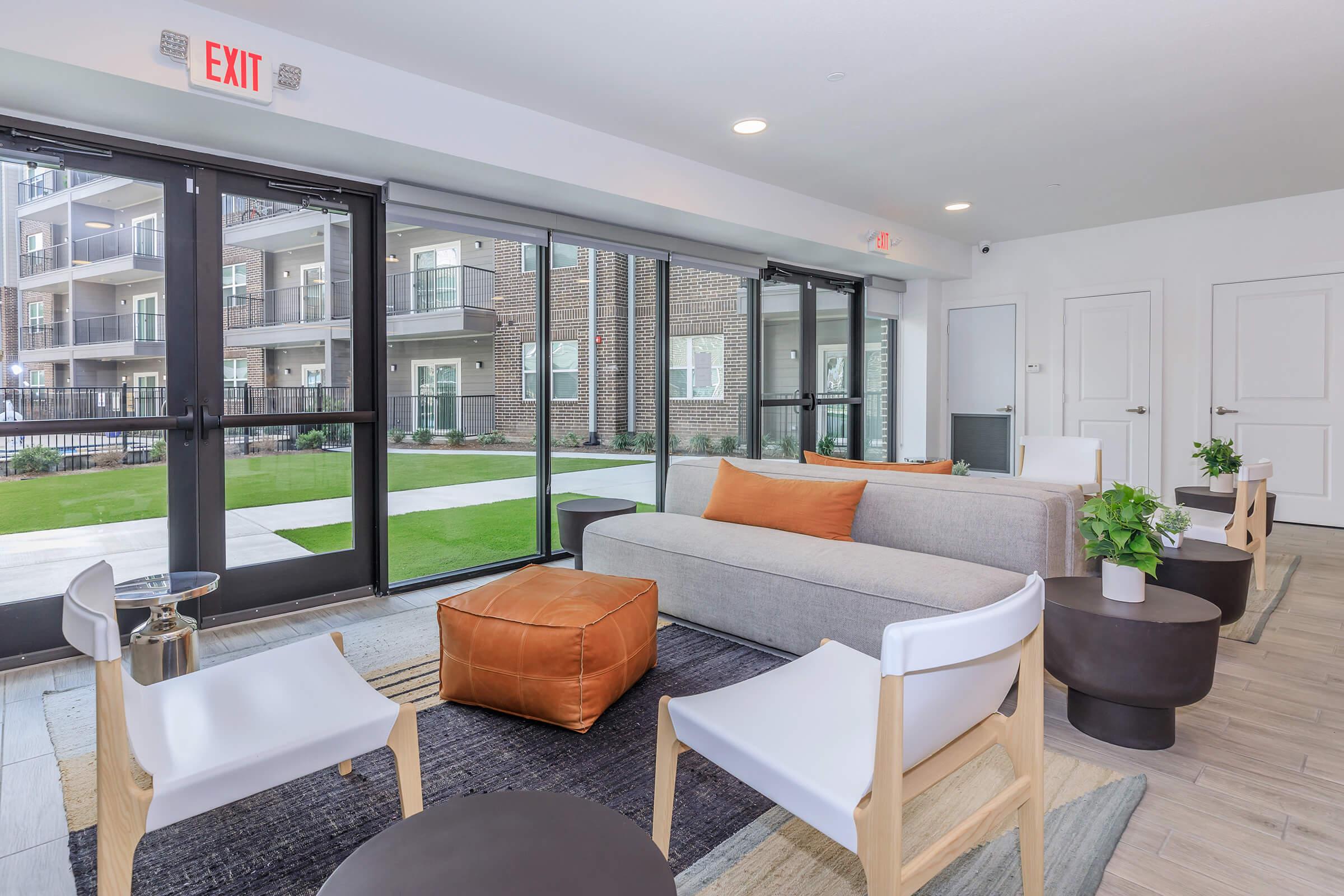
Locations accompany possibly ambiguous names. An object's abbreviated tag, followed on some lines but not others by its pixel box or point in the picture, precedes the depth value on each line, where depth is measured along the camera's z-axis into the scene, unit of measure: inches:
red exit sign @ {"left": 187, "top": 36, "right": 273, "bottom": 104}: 102.7
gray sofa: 97.8
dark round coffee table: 38.5
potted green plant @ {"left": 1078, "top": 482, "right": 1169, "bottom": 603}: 85.4
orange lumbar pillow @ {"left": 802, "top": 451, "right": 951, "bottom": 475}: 129.0
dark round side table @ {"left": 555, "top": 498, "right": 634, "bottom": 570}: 156.1
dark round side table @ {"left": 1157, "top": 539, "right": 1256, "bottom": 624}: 112.7
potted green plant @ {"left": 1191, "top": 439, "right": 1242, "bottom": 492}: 155.5
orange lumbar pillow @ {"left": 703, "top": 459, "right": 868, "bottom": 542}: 120.9
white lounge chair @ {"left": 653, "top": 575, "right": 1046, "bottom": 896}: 44.3
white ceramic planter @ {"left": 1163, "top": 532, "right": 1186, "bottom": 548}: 112.4
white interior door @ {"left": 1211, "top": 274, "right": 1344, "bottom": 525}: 216.2
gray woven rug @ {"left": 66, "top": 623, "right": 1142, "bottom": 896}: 64.2
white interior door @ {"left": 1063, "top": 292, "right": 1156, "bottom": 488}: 245.3
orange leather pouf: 88.5
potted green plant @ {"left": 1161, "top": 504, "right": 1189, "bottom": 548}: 100.7
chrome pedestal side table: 94.5
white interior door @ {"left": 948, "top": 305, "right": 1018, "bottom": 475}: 276.4
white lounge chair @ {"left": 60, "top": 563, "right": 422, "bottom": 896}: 48.3
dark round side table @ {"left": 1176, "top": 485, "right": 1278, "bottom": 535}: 155.6
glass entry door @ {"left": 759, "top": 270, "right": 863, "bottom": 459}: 241.9
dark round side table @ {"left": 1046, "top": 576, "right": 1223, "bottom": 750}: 81.1
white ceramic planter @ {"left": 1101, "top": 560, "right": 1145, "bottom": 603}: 88.4
